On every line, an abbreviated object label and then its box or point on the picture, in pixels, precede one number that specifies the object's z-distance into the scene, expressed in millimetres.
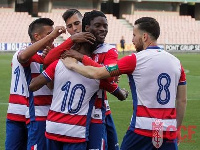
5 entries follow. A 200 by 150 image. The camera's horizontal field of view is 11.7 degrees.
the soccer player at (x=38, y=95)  9529
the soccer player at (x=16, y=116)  10177
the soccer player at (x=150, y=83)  8479
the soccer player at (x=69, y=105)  8333
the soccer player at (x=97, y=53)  8508
